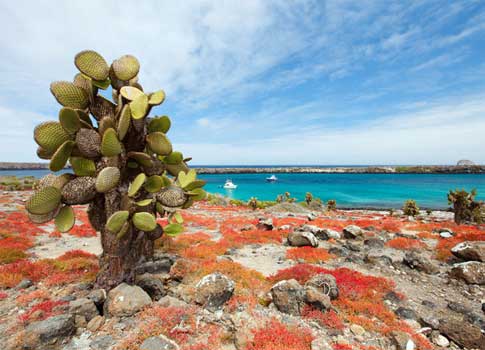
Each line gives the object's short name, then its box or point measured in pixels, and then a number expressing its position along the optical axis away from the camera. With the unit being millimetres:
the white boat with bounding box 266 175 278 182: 111525
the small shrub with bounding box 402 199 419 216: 27234
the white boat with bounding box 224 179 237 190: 77875
